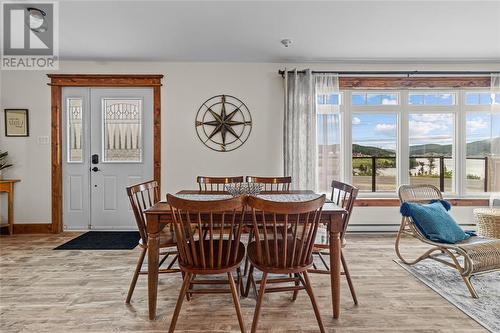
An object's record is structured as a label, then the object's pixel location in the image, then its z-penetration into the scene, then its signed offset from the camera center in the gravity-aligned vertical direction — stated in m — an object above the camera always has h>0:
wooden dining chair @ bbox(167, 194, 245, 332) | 1.79 -0.56
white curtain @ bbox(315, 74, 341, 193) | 4.33 +0.50
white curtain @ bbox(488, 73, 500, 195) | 4.28 +0.56
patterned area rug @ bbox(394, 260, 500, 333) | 2.11 -1.08
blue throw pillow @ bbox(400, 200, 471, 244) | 2.80 -0.58
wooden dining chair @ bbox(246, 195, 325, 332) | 1.78 -0.56
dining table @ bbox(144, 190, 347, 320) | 2.07 -0.56
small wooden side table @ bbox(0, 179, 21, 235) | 4.11 -0.50
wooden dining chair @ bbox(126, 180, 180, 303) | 2.29 -0.63
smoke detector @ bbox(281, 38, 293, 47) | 3.58 +1.51
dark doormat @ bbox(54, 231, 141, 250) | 3.68 -1.05
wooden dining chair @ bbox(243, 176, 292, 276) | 3.35 -0.19
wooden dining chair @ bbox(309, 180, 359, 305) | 2.29 -0.65
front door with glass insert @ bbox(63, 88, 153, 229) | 4.45 +0.20
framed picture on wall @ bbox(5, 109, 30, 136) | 4.33 +0.60
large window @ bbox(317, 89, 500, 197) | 4.50 +0.35
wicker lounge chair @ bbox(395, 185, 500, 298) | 2.46 -0.77
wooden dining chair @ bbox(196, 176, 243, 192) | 3.34 -0.19
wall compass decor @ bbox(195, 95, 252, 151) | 4.43 +0.61
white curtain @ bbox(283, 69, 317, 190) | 4.29 +0.49
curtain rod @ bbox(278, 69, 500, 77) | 4.30 +1.35
